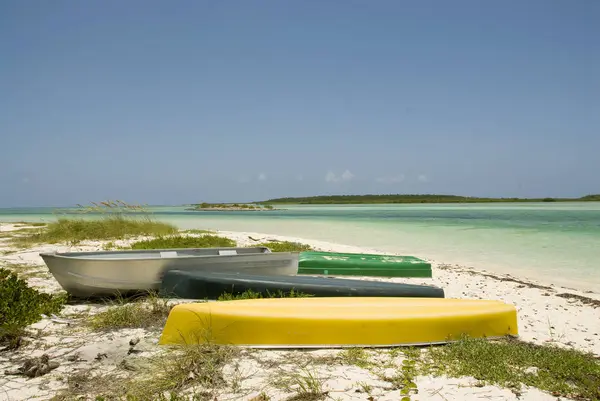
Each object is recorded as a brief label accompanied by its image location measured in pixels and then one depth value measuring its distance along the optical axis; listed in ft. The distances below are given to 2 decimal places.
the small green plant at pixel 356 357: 11.64
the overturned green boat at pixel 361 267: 27.04
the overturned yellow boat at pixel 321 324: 12.85
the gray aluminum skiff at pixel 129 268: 18.38
